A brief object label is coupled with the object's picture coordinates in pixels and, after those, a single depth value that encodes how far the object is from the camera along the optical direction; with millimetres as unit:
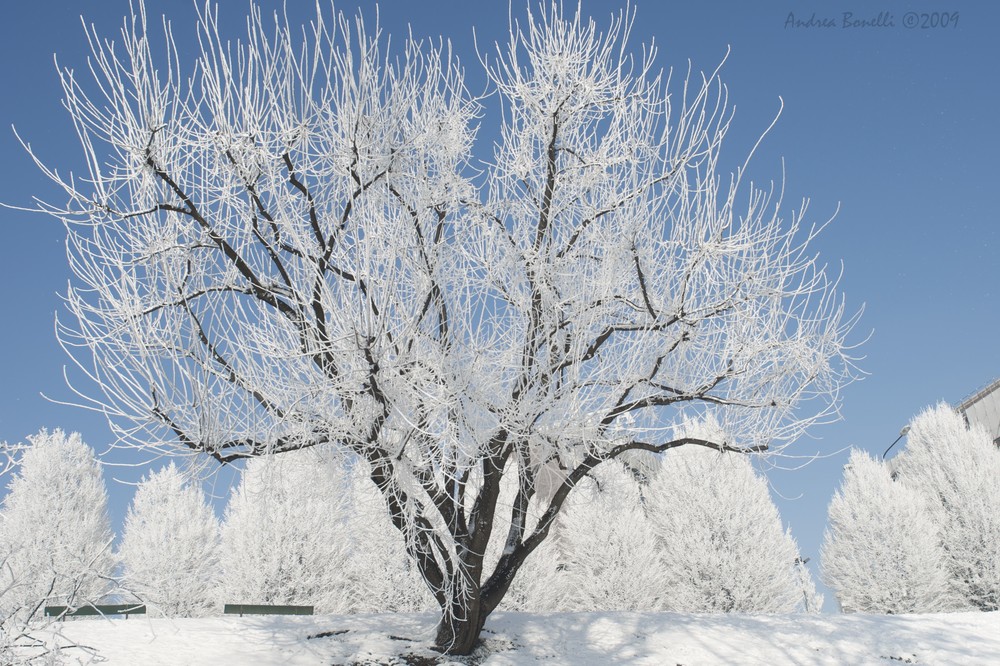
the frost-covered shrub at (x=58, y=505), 20875
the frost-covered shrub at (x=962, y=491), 20969
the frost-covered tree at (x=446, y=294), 6871
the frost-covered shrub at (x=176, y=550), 21141
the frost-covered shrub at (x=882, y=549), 20328
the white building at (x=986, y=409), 28297
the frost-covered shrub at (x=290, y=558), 18328
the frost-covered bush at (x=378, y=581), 18469
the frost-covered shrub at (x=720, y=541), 19469
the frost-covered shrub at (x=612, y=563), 20391
